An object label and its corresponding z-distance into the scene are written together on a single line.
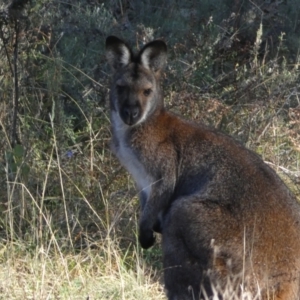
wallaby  9.56
